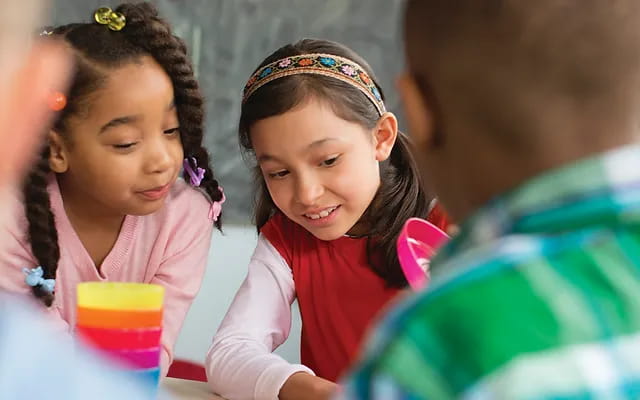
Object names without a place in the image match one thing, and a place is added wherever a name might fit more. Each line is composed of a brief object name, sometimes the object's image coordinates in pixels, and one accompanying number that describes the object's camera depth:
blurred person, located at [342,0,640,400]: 0.79
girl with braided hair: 1.74
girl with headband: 1.71
